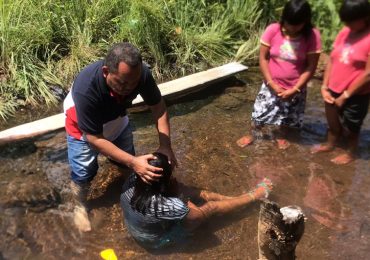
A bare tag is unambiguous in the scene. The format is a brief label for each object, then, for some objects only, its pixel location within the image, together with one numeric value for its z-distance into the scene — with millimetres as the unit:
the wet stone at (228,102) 5688
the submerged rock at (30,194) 3971
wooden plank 4676
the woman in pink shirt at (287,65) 3971
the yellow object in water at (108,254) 3426
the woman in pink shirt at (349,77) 3781
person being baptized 3027
